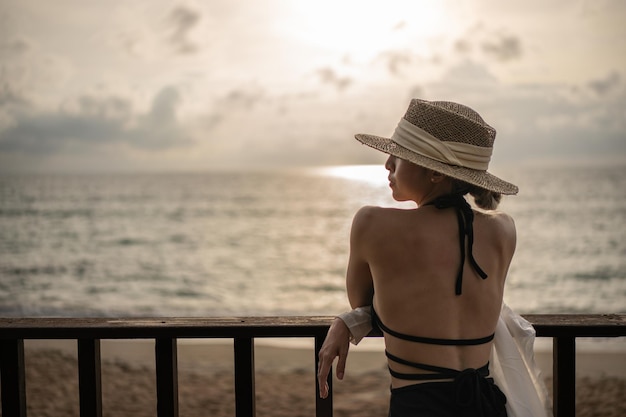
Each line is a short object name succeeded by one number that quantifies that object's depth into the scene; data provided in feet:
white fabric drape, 5.43
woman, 4.99
